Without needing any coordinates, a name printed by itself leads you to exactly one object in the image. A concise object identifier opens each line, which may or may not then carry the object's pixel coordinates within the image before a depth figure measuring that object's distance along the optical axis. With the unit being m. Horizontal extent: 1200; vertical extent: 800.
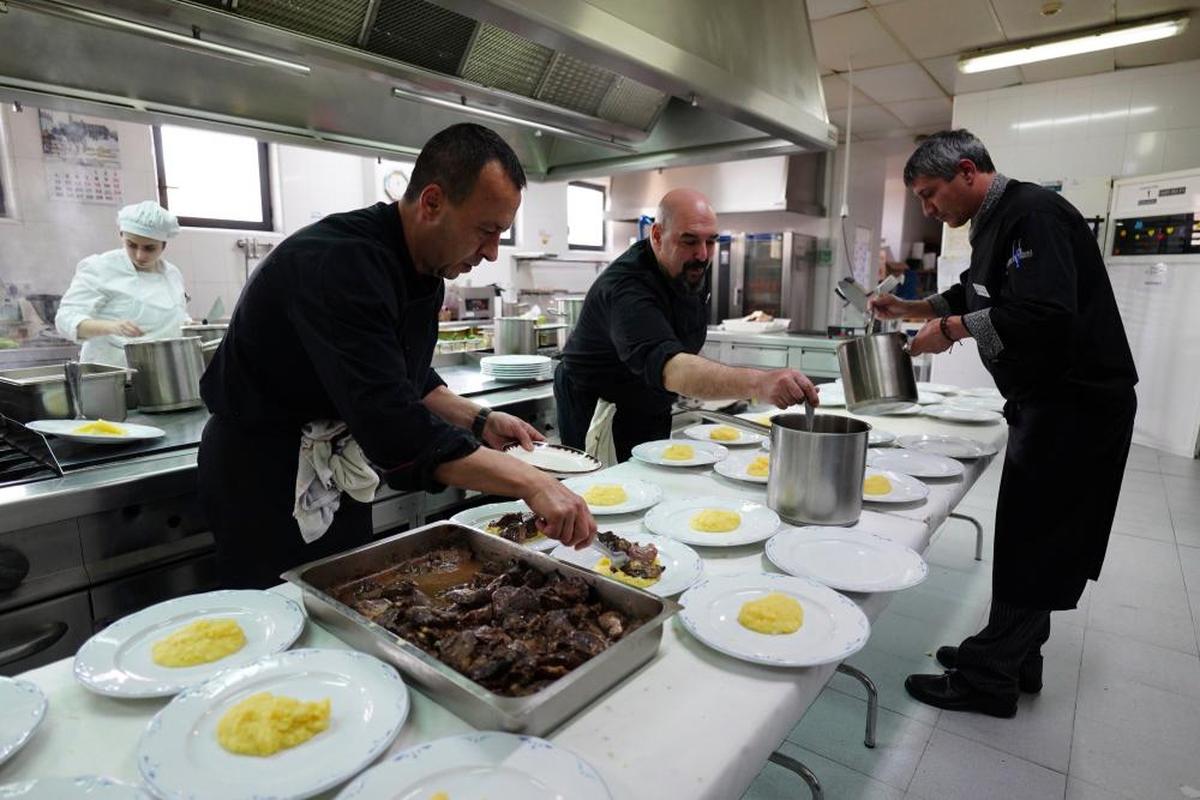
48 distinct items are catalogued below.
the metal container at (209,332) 2.61
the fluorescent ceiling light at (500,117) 2.07
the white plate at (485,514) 1.48
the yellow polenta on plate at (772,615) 1.01
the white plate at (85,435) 1.67
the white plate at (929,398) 2.82
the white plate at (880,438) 2.20
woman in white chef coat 3.19
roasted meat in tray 0.85
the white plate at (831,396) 2.76
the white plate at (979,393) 3.03
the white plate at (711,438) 2.21
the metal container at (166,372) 2.13
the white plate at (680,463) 1.93
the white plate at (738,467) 1.76
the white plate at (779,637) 0.94
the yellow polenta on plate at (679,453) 1.98
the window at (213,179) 4.38
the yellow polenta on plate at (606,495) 1.56
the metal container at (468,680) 0.76
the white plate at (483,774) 0.68
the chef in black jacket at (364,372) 1.11
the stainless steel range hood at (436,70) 1.60
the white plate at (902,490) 1.61
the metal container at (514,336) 3.38
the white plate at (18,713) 0.72
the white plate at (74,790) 0.64
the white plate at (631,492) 1.53
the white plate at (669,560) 1.15
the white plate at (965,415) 2.51
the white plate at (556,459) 1.66
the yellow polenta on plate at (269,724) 0.72
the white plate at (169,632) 0.84
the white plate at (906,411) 2.66
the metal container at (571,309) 4.10
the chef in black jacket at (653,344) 1.76
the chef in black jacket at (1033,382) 1.76
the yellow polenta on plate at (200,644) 0.89
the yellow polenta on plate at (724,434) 2.23
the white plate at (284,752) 0.67
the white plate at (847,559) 1.18
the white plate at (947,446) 2.05
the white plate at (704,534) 1.36
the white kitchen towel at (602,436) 2.41
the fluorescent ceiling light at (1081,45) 4.11
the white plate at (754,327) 5.75
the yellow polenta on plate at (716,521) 1.41
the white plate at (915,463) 1.85
